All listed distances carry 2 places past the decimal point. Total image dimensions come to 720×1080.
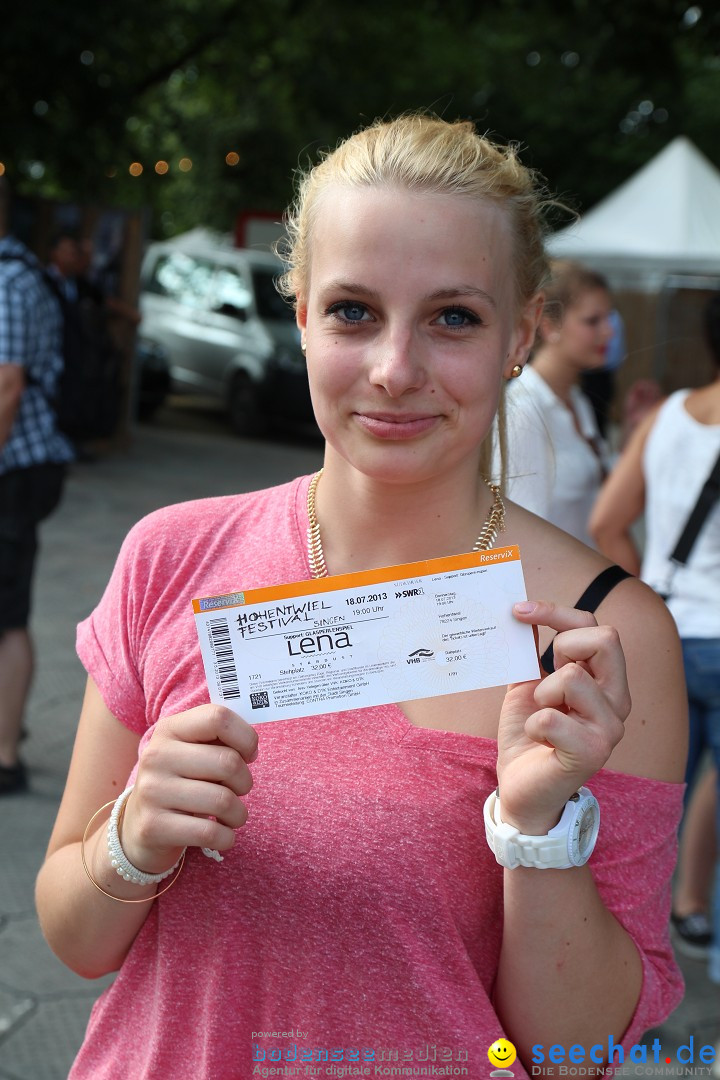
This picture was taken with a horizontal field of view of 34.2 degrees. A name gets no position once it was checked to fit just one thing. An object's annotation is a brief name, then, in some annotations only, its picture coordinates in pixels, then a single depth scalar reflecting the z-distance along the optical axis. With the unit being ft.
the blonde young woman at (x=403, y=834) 4.78
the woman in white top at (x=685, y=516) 11.48
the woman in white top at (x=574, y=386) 13.30
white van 47.70
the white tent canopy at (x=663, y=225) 43.57
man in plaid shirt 15.26
